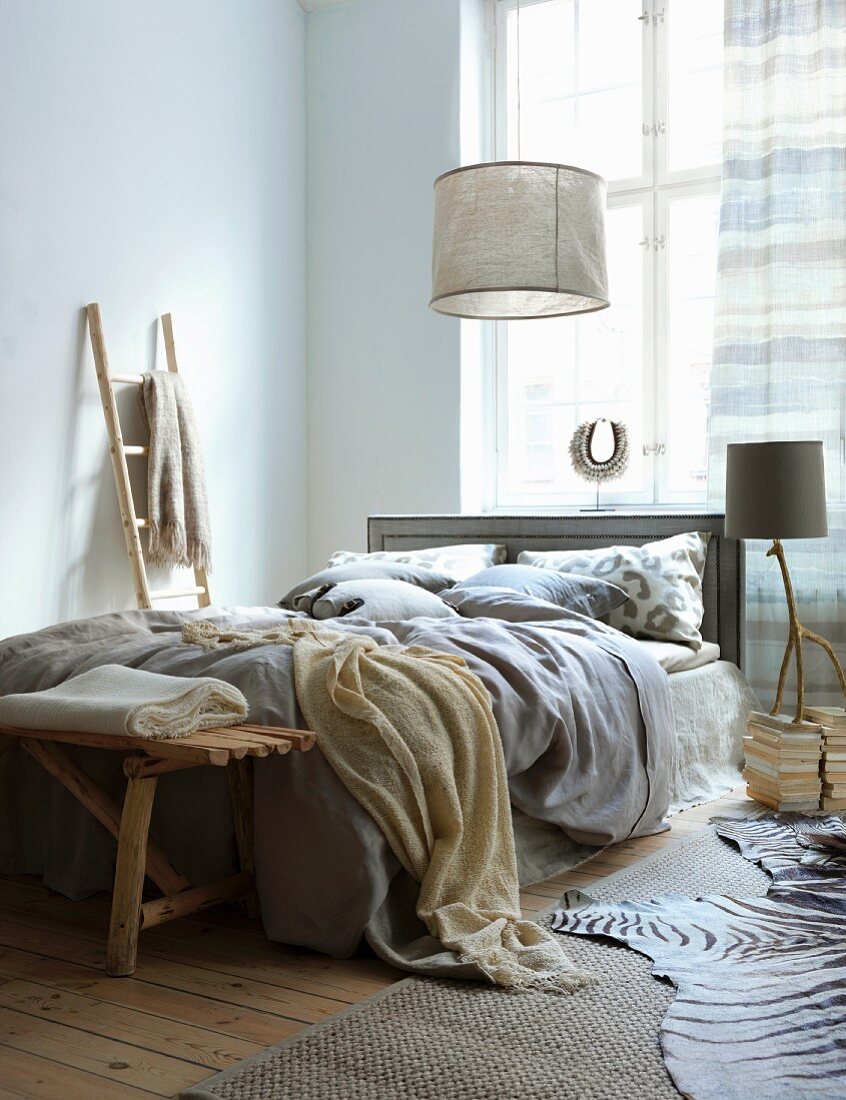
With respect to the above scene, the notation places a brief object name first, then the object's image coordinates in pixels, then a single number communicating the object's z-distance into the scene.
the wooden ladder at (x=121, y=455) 4.44
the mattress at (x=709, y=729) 3.53
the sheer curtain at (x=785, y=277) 4.29
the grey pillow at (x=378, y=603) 3.35
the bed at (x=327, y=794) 2.20
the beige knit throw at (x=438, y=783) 2.18
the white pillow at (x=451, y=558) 4.23
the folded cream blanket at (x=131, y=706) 2.09
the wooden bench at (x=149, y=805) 2.07
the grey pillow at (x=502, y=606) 3.39
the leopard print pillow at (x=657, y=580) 3.84
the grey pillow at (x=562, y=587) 3.70
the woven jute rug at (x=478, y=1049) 1.65
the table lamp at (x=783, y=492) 3.39
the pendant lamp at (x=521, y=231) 2.83
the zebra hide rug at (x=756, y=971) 1.70
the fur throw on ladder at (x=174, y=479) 4.59
